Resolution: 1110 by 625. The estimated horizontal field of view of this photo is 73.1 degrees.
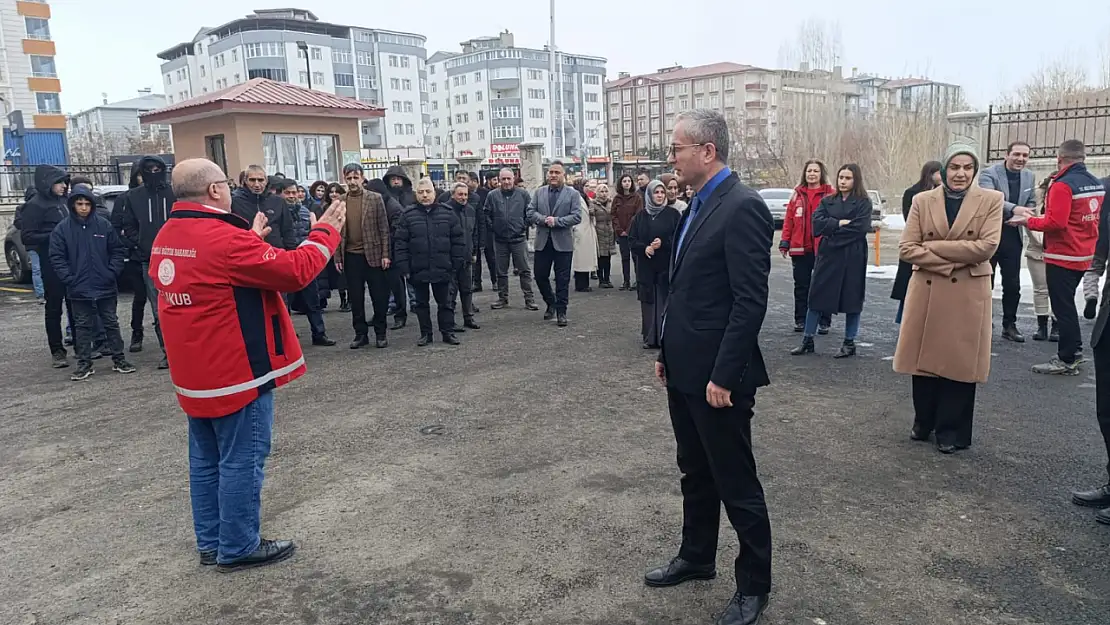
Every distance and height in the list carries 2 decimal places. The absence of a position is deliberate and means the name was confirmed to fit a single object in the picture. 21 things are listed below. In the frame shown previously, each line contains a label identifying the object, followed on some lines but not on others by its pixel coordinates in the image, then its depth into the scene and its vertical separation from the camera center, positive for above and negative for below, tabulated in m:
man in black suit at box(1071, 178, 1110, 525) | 4.09 -1.23
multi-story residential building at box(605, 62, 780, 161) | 97.25 +12.18
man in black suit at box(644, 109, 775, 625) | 2.97 -0.57
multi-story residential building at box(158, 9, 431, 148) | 77.25 +15.16
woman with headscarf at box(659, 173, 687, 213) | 8.40 -0.06
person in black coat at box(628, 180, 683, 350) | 7.93 -0.68
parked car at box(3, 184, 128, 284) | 14.17 -0.72
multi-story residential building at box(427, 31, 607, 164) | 91.44 +12.11
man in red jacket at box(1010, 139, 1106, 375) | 6.54 -0.57
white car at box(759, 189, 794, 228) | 26.46 -0.63
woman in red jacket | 8.24 -0.51
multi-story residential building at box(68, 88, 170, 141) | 96.44 +12.61
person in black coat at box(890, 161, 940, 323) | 6.97 -0.07
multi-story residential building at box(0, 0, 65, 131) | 51.69 +10.72
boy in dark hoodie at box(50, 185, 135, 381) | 7.41 -0.57
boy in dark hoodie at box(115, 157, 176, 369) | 7.70 +0.01
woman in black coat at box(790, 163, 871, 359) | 7.45 -0.73
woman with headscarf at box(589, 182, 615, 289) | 12.80 -0.76
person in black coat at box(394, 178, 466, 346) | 8.52 -0.54
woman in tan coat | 4.88 -0.81
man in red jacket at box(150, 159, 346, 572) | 3.44 -0.63
